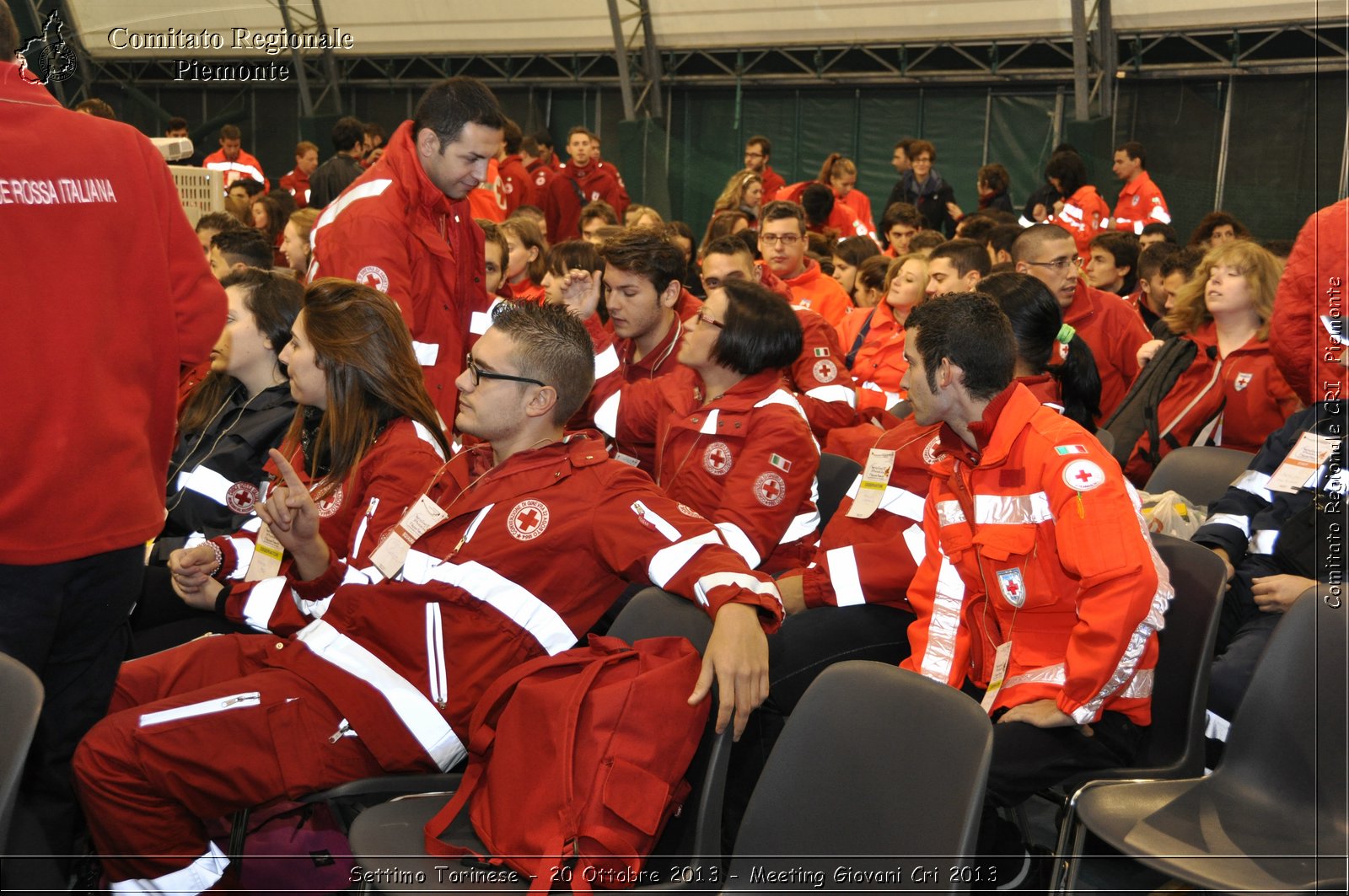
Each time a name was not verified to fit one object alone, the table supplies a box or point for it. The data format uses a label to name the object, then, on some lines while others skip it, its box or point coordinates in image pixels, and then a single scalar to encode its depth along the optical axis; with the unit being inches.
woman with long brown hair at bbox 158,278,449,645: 108.8
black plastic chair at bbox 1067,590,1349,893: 85.0
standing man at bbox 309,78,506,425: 142.2
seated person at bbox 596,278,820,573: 127.5
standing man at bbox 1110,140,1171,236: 367.6
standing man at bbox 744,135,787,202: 409.1
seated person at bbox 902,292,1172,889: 91.5
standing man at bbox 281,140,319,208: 463.2
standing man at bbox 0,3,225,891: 81.4
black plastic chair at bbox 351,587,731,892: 77.5
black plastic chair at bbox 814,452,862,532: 140.1
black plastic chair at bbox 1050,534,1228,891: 98.1
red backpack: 74.8
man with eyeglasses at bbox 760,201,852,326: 234.8
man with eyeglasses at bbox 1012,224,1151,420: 197.0
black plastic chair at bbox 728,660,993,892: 69.0
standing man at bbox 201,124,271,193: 428.4
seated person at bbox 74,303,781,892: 88.5
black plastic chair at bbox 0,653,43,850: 67.7
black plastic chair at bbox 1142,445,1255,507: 138.0
